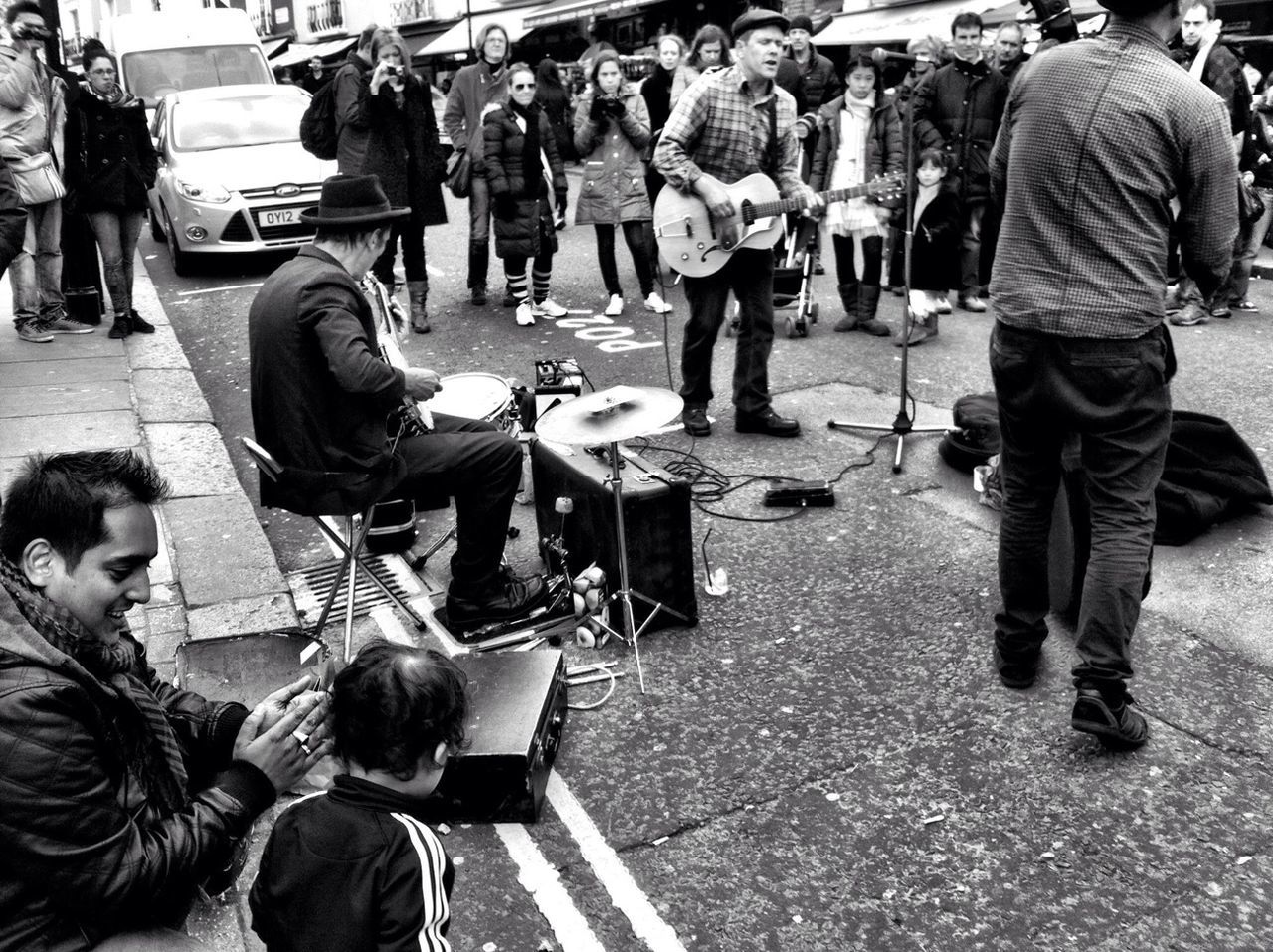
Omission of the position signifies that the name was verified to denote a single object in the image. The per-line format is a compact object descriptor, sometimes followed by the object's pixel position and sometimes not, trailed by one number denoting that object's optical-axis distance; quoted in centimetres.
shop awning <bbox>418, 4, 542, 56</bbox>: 2769
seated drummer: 418
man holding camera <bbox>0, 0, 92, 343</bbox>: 762
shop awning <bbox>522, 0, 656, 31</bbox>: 2342
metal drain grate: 485
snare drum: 499
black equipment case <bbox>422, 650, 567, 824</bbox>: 343
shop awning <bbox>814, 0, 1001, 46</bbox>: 1592
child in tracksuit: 219
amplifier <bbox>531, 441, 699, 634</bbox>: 441
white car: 1102
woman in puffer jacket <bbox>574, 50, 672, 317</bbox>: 904
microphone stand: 568
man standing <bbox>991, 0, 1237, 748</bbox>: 346
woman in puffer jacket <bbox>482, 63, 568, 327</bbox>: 905
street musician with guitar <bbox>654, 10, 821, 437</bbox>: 624
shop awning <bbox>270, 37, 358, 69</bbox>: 3334
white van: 1611
